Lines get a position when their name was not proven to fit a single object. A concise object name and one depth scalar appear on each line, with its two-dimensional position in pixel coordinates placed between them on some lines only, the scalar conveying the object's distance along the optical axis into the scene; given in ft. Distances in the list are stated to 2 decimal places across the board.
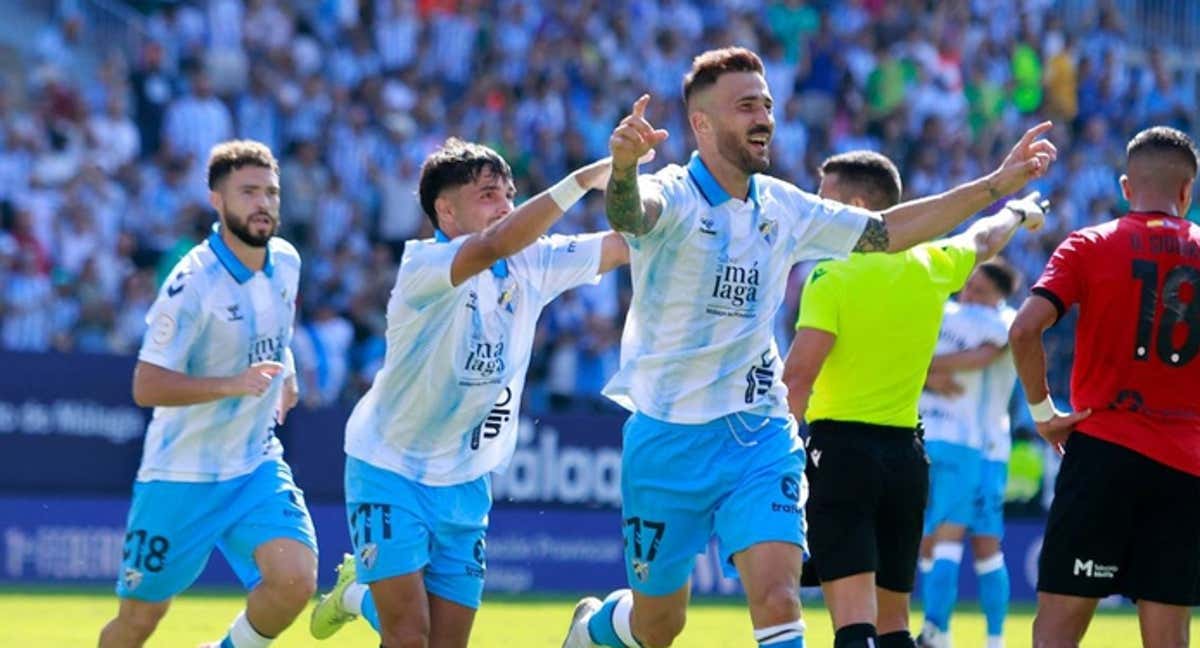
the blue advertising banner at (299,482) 122.01
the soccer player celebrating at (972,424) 89.35
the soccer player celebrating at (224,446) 65.98
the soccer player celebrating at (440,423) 58.70
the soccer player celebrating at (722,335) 56.85
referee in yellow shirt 63.82
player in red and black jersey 57.82
